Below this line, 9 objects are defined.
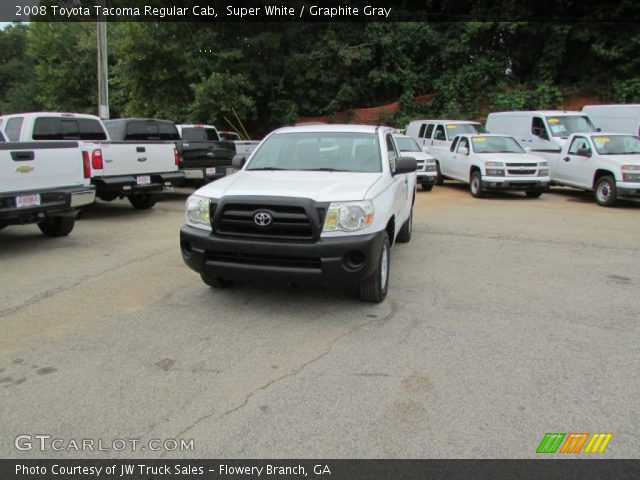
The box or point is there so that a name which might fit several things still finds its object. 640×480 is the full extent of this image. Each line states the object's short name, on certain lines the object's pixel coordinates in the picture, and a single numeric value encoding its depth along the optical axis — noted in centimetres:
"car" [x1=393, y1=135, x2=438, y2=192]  1544
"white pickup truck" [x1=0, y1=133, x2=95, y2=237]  696
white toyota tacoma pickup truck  466
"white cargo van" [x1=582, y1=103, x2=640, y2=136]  1712
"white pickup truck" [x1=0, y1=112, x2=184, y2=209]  972
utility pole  1791
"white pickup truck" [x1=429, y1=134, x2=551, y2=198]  1364
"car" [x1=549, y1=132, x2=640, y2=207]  1212
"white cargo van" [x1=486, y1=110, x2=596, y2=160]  1645
